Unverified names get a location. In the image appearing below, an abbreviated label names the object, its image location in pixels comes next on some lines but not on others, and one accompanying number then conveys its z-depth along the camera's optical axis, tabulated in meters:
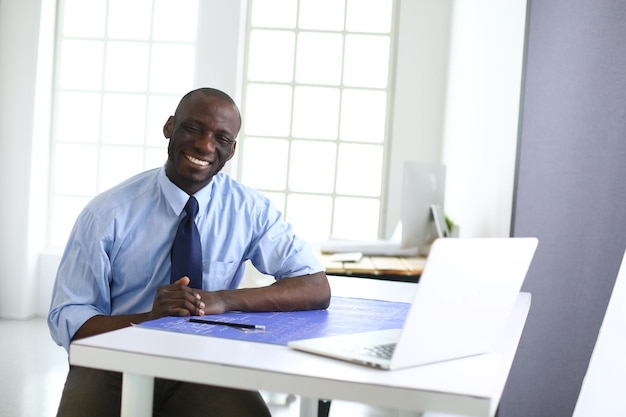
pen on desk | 1.71
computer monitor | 4.19
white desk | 1.25
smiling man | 1.85
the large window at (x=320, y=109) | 6.10
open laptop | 1.31
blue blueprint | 1.65
